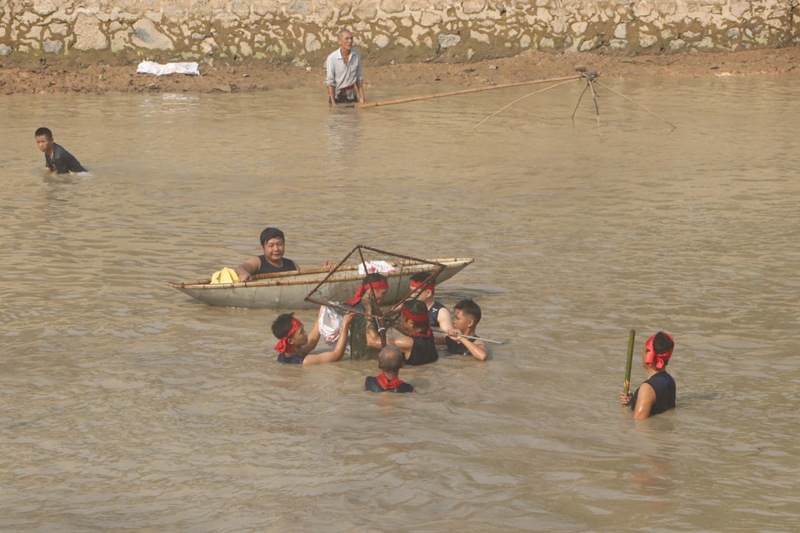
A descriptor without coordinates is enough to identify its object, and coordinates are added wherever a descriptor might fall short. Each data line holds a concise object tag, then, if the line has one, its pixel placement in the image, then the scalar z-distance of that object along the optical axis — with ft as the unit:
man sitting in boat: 64.90
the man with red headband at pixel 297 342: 55.77
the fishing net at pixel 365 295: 57.21
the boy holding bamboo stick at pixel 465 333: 57.00
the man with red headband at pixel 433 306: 58.95
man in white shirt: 123.75
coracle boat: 61.82
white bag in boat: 62.13
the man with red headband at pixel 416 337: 56.08
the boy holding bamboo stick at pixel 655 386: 49.16
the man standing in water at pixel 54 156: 94.48
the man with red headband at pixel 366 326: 57.00
